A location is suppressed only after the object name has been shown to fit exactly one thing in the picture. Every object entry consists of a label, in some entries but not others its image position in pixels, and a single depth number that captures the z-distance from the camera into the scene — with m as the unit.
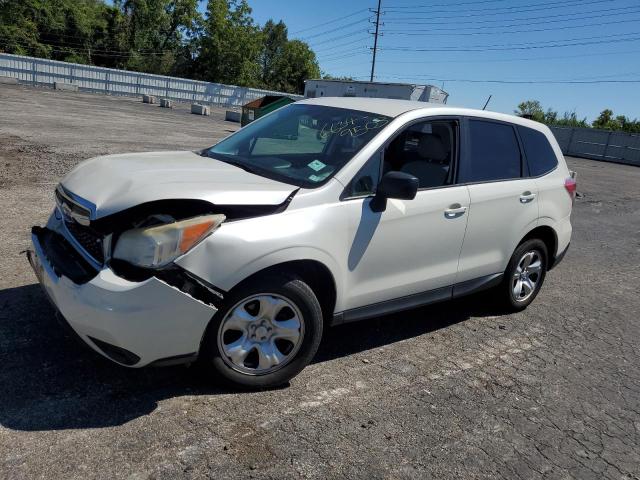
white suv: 2.81
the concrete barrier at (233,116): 29.69
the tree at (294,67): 91.25
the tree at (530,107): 68.38
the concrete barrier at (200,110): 31.58
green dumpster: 20.76
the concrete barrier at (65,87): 34.84
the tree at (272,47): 94.31
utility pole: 56.70
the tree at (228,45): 66.50
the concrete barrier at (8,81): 31.84
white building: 37.50
